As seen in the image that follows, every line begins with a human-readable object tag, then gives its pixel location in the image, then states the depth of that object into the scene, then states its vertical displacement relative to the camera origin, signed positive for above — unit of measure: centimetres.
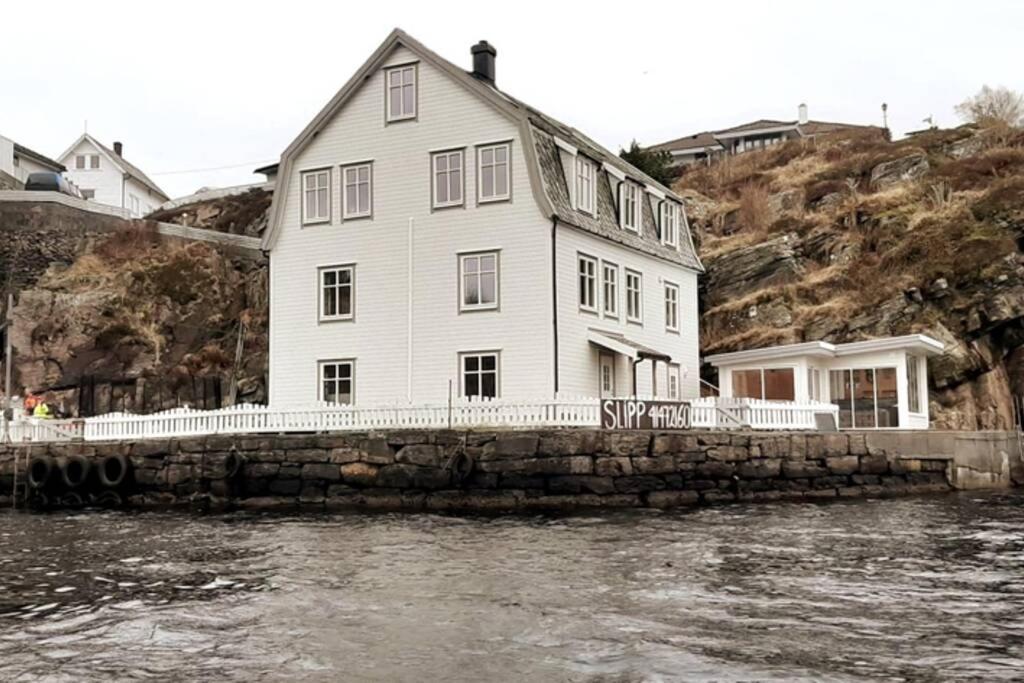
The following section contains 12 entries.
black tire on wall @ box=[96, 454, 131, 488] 2658 -99
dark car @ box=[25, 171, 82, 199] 5969 +1481
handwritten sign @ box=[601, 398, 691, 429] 2381 +21
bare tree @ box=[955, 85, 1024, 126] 5872 +1842
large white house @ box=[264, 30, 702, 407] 2866 +517
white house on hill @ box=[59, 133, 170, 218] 7506 +1920
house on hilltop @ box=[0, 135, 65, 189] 6494 +1814
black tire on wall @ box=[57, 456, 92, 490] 2681 -93
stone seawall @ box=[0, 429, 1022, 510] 2338 -105
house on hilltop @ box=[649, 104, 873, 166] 8531 +2427
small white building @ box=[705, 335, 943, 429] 3105 +136
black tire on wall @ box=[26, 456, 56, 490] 2702 -100
